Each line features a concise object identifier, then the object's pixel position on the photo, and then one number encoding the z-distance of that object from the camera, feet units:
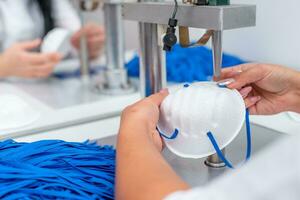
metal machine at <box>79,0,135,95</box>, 2.88
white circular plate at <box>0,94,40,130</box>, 2.33
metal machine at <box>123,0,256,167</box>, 1.56
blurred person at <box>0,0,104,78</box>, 3.46
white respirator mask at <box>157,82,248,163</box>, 1.64
